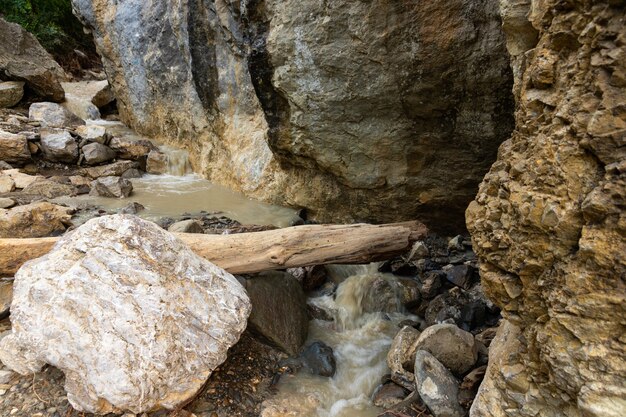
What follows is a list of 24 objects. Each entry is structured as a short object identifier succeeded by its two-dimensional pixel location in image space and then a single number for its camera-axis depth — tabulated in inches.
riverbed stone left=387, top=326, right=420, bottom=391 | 114.9
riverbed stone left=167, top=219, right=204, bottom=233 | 171.0
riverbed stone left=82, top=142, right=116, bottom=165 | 300.0
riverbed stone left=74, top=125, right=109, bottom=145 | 316.8
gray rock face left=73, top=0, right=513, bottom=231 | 153.3
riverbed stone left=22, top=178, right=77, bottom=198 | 249.0
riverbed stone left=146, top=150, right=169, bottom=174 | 310.3
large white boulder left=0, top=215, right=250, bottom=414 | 86.1
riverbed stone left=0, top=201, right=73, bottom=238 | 178.7
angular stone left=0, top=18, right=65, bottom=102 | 370.6
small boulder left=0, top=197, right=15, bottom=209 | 209.7
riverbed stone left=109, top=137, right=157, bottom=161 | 316.5
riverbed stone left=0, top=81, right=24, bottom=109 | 350.0
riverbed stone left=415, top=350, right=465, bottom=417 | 96.4
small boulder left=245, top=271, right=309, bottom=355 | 126.0
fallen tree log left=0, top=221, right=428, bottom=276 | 125.3
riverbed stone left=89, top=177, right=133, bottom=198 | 250.2
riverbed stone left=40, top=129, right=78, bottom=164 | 293.4
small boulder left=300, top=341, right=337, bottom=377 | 124.0
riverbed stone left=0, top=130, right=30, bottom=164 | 281.9
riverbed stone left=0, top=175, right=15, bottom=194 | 244.4
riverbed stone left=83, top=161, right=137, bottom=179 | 289.9
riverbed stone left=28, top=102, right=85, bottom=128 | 339.9
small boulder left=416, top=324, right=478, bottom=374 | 108.3
